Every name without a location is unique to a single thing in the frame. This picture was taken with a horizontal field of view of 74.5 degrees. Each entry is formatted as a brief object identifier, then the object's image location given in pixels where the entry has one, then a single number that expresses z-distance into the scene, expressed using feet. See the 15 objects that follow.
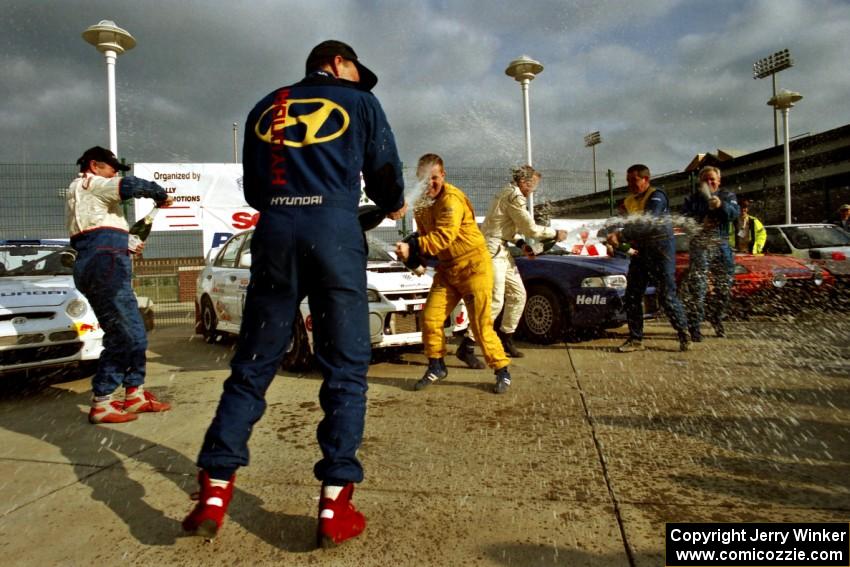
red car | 26.45
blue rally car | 19.70
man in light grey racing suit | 16.38
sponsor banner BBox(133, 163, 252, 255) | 31.78
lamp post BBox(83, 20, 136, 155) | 26.96
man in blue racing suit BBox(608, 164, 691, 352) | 18.21
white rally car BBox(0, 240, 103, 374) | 13.66
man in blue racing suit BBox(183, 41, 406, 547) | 6.62
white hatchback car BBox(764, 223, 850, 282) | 29.76
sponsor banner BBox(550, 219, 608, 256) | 40.11
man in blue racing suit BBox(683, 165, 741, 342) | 20.35
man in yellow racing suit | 13.34
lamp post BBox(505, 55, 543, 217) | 35.83
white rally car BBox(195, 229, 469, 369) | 16.17
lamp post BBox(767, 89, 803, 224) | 62.80
